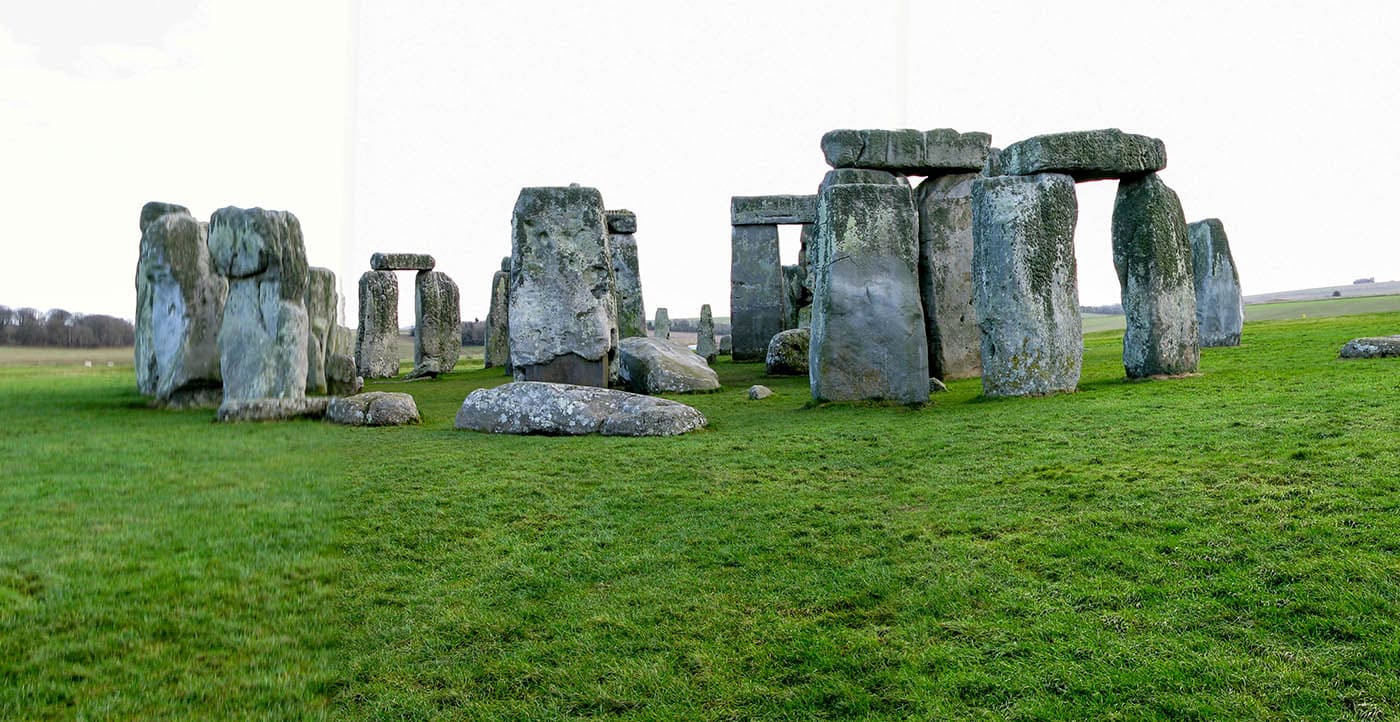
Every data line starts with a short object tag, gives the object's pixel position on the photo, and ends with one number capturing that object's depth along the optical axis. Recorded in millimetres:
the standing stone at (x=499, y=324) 18828
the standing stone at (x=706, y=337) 22359
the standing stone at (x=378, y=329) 19062
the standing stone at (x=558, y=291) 11289
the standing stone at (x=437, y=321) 18859
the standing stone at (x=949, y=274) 12148
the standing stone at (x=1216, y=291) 14078
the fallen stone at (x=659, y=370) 11320
